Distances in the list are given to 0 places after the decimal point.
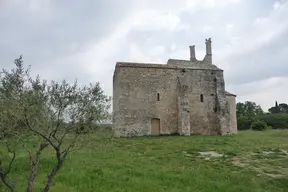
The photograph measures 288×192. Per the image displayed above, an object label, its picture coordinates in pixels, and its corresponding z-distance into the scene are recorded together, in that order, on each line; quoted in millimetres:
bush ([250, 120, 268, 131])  30572
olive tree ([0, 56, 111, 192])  5416
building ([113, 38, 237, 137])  21368
